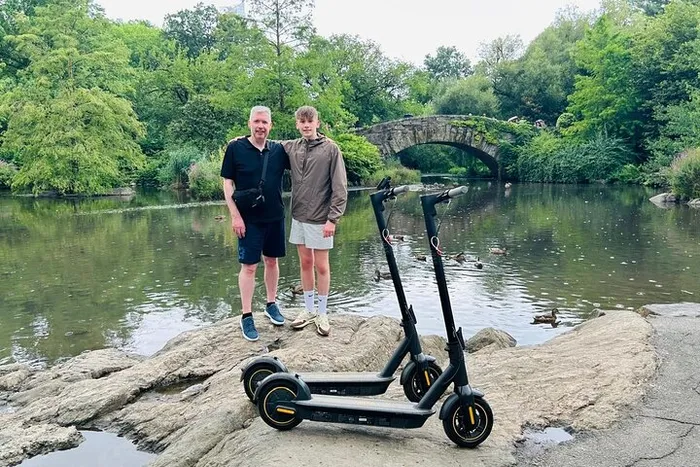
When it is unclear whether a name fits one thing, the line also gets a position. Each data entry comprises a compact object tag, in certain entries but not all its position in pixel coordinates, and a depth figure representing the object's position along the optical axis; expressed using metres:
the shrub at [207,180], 27.28
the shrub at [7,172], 33.84
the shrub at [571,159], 34.03
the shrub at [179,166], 34.97
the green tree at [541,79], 45.50
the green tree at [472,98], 47.34
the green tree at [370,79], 45.81
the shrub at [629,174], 33.09
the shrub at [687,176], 21.26
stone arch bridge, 37.75
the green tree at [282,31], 30.69
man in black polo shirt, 4.88
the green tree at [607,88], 33.88
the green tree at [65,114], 28.77
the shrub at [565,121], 39.09
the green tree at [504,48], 61.12
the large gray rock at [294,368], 3.17
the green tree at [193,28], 61.97
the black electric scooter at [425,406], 3.18
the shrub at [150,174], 38.78
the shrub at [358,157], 33.00
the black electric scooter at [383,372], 3.71
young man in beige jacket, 4.86
